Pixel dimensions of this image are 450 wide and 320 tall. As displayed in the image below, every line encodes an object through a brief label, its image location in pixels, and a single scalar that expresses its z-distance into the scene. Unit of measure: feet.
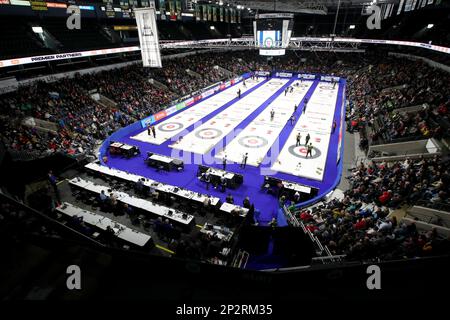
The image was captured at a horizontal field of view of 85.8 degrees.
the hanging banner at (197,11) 103.55
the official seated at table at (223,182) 44.62
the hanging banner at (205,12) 108.37
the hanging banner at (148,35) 53.62
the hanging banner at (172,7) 95.45
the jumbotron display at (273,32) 66.08
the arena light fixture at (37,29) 79.32
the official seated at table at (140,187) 40.65
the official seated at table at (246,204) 37.44
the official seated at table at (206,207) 37.06
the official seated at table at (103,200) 36.55
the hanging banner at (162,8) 96.92
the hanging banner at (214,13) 117.25
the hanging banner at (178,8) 98.12
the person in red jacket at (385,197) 33.50
